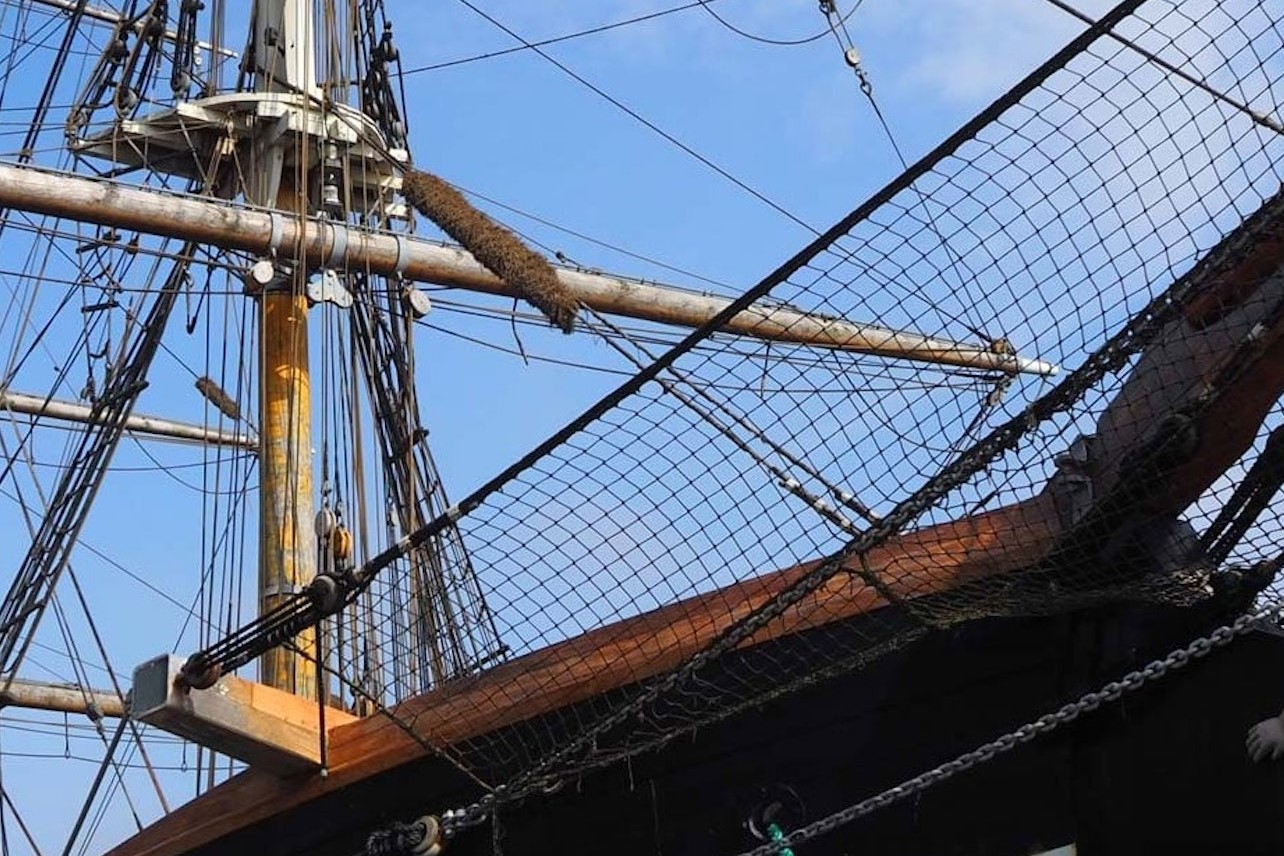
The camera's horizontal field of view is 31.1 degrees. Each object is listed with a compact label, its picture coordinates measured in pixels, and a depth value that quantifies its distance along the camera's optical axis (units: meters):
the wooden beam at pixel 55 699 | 21.58
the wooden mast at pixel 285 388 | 10.59
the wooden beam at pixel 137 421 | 20.06
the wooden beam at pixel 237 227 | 11.74
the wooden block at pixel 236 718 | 6.01
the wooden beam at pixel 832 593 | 4.93
